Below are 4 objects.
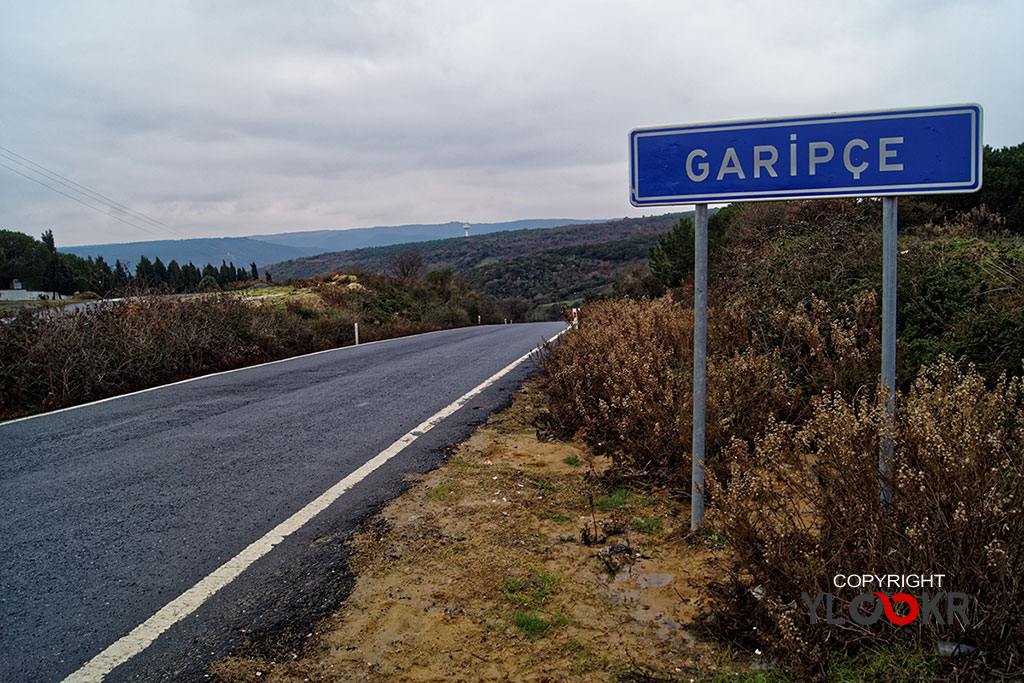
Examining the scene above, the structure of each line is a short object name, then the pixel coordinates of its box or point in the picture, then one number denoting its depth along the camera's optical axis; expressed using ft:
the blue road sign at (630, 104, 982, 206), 9.61
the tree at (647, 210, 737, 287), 54.70
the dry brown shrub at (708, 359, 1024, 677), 7.29
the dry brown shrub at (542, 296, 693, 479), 15.15
